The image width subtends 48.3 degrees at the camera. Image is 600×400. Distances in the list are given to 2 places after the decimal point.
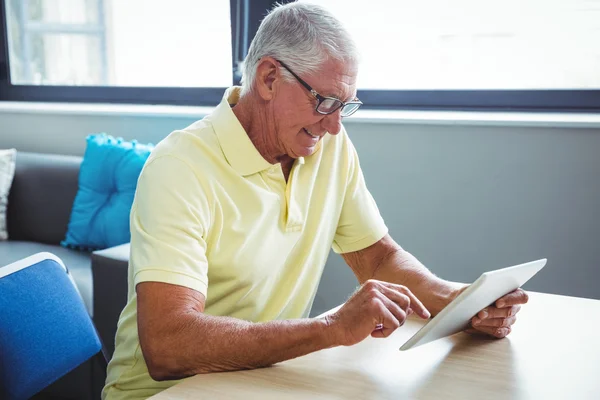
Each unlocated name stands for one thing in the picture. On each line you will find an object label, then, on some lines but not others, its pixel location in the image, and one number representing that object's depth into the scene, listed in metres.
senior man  1.09
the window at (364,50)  2.38
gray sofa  2.64
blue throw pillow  2.75
